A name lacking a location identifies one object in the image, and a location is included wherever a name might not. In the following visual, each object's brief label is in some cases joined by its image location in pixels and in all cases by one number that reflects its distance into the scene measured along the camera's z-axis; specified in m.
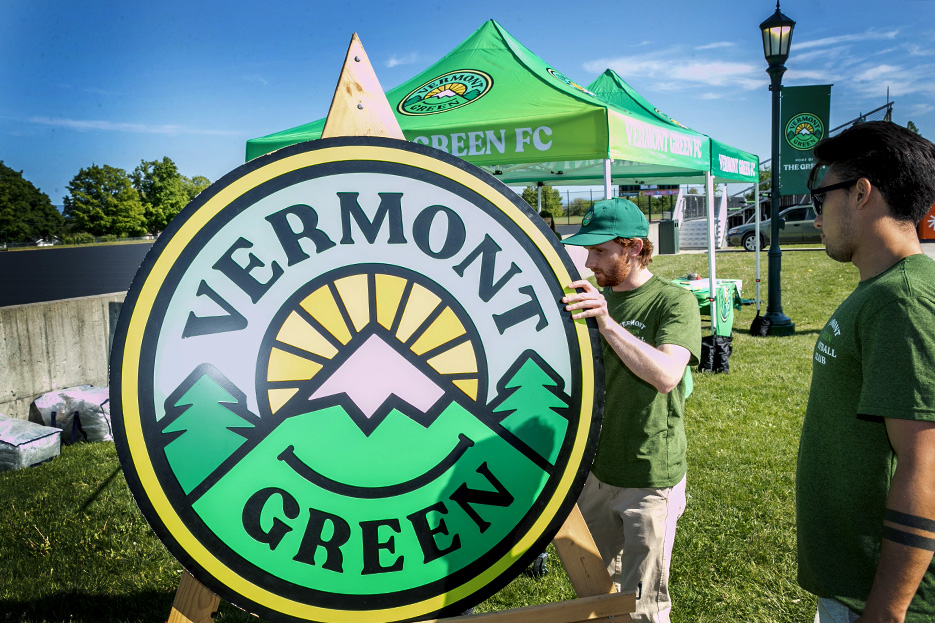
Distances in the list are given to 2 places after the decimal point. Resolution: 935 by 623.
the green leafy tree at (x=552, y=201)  48.27
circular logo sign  1.42
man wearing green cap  2.10
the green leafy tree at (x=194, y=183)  89.69
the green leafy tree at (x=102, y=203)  78.19
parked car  21.17
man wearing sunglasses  1.22
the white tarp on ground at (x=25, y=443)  4.88
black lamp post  8.88
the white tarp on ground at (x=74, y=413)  5.52
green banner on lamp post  9.51
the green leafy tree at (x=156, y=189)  81.81
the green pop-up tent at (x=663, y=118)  7.44
